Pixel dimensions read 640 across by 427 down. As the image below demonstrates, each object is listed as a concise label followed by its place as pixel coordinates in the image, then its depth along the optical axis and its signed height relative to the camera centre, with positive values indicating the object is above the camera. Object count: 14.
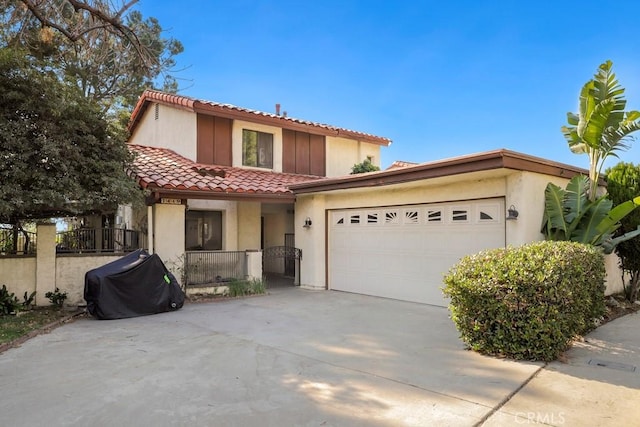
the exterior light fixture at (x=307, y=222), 13.12 +0.24
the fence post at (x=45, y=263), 9.51 -0.79
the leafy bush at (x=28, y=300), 9.17 -1.62
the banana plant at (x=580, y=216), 8.02 +0.26
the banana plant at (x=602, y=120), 7.89 +2.18
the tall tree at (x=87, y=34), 7.70 +4.20
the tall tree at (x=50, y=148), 7.73 +1.72
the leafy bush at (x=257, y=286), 12.00 -1.71
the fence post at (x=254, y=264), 12.39 -1.09
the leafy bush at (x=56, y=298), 9.43 -1.60
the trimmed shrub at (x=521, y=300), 5.41 -1.00
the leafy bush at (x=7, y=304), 8.59 -1.60
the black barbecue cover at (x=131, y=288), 8.73 -1.34
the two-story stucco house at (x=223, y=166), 11.27 +2.41
